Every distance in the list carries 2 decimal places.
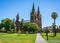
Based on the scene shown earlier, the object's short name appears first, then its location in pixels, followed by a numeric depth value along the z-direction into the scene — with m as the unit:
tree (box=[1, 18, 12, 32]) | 41.04
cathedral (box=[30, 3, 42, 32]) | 61.35
